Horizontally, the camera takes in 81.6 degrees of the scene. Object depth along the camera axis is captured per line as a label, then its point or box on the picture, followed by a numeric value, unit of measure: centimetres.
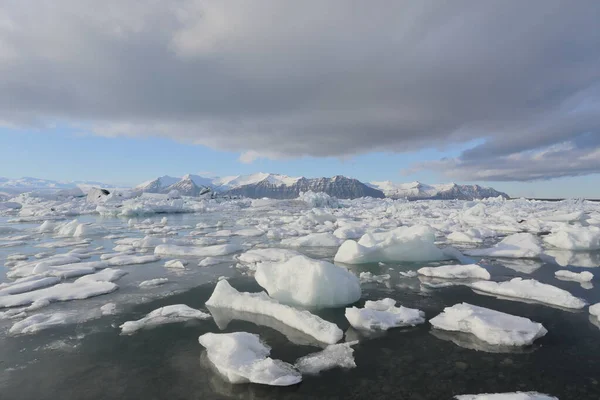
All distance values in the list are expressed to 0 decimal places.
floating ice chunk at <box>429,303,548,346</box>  495
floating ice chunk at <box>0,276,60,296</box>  757
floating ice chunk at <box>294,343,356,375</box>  428
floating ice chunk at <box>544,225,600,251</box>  1314
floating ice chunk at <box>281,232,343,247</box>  1441
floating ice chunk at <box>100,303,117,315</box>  631
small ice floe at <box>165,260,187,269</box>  1016
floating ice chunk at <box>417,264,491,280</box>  863
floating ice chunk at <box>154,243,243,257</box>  1225
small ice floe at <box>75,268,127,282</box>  852
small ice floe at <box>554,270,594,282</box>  847
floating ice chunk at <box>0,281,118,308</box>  695
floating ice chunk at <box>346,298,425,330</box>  557
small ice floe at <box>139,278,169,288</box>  811
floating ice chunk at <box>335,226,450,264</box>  1051
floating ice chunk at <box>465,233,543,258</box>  1147
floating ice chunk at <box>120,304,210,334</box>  561
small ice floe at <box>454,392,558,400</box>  356
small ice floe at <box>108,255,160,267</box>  1062
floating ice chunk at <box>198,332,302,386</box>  394
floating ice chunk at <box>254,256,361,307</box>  666
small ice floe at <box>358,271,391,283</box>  855
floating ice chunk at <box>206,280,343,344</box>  516
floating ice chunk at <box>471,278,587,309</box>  651
